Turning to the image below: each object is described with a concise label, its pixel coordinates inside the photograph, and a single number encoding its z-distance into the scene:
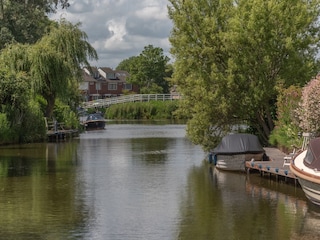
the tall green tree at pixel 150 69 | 124.06
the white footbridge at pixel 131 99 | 105.00
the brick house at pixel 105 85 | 132.10
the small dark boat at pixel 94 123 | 68.38
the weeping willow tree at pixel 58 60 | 46.91
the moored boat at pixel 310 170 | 17.38
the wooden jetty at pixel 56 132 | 48.09
